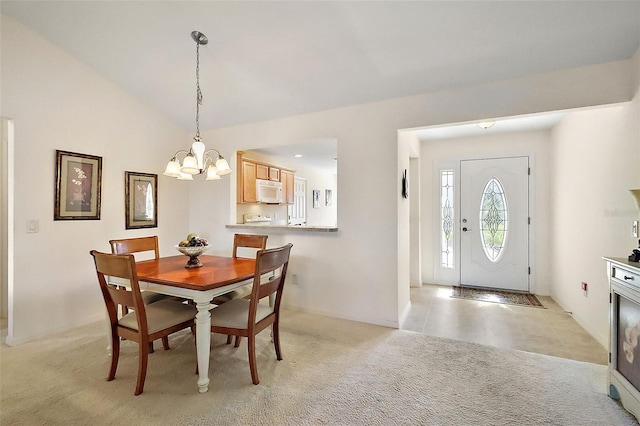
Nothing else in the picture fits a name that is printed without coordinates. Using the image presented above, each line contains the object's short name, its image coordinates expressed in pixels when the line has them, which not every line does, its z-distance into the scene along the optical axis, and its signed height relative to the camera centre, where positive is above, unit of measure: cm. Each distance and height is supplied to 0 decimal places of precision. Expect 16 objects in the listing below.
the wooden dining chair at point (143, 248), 250 -33
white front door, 428 -13
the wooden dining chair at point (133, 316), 180 -72
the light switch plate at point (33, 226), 270 -12
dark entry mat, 382 -116
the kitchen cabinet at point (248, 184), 427 +45
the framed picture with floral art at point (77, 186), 289 +29
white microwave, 468 +39
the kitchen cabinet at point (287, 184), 556 +59
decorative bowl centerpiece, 238 -29
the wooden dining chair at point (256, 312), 195 -72
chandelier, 218 +38
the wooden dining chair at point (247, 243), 264 -32
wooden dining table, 188 -47
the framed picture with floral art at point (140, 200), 350 +18
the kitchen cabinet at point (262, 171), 470 +71
